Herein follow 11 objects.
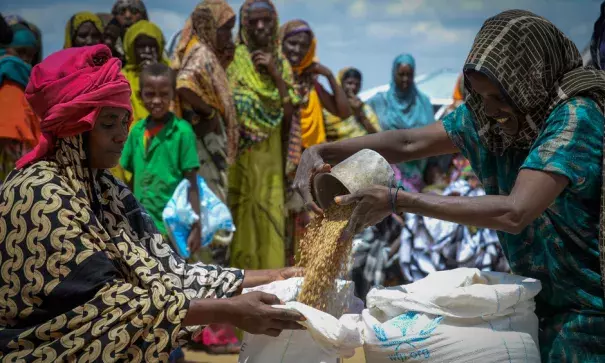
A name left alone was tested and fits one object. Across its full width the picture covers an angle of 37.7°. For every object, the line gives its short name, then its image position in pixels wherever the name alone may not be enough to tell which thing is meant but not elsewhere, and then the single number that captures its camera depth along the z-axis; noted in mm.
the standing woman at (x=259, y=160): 7793
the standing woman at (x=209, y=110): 7215
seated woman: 3230
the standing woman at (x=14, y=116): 6766
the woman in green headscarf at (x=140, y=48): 7645
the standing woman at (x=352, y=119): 9383
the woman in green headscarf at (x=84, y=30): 8047
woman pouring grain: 3312
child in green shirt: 6586
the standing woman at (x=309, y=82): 8875
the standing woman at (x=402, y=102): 10961
